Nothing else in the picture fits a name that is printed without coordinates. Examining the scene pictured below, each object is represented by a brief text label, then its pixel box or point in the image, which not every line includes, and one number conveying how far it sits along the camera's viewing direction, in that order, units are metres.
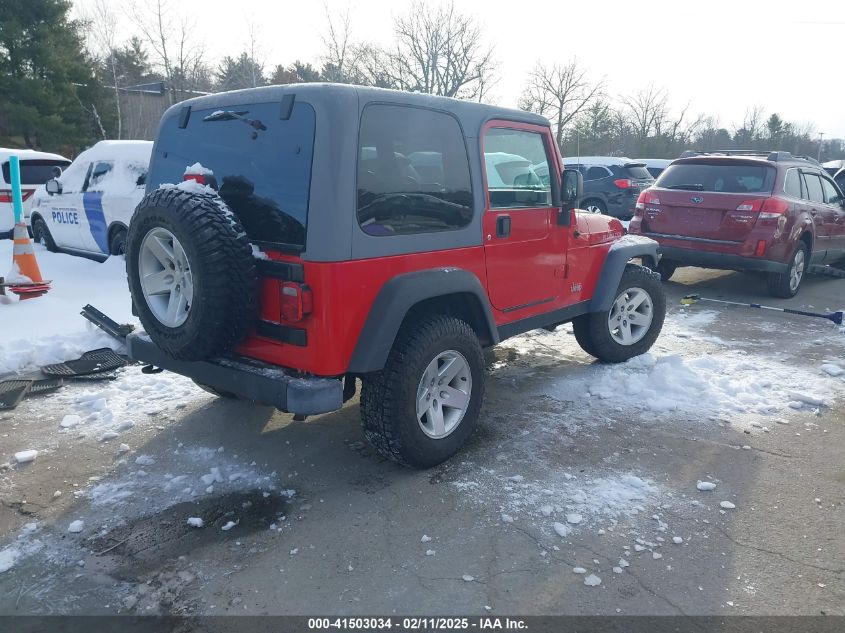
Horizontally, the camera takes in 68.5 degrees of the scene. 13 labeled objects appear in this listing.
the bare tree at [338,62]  32.56
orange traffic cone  6.90
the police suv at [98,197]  8.34
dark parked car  15.46
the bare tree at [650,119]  51.62
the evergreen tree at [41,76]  23.98
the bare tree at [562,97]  42.41
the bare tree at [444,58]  37.41
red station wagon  7.75
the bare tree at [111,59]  25.70
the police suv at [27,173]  11.49
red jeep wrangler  3.01
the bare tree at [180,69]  28.54
